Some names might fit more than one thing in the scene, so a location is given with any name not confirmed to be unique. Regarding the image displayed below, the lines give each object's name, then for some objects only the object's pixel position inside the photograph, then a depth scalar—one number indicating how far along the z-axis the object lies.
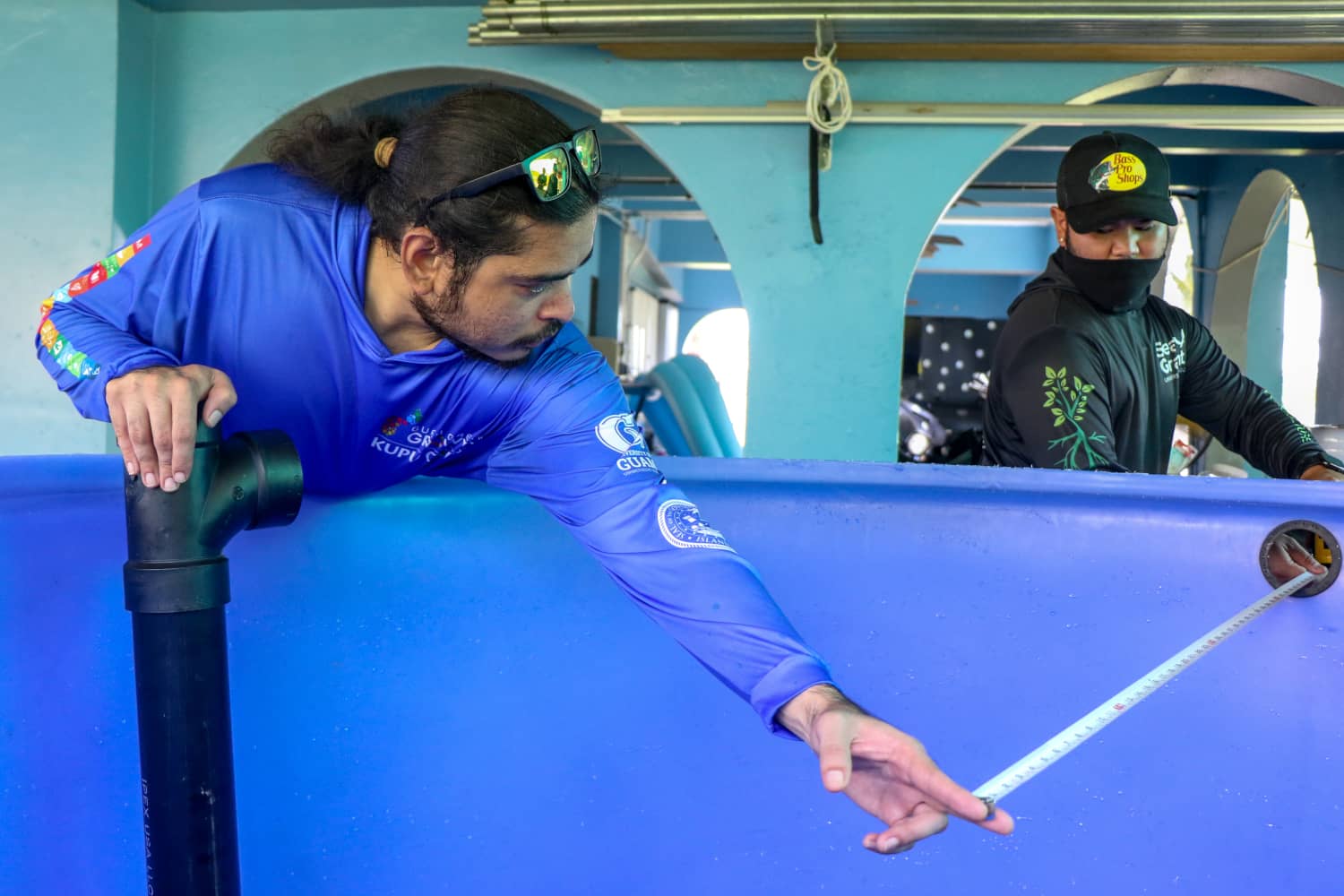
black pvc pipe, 1.14
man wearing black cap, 2.13
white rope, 3.69
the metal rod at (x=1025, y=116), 3.58
